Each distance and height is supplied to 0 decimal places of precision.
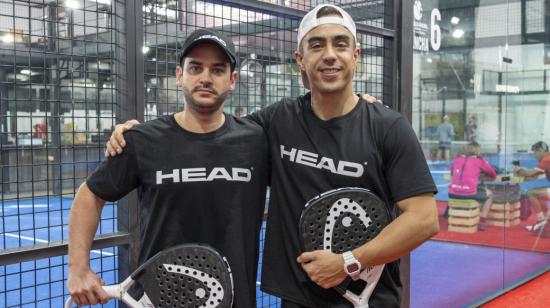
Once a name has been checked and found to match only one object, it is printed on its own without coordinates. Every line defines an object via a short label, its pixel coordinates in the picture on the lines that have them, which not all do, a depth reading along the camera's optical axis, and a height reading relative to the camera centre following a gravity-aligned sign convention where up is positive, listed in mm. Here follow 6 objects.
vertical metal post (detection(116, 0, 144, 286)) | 2049 +191
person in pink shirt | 5852 -514
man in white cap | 1624 -112
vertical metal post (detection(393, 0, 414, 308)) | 3248 +398
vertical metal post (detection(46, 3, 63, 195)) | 2104 +446
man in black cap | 1656 -141
